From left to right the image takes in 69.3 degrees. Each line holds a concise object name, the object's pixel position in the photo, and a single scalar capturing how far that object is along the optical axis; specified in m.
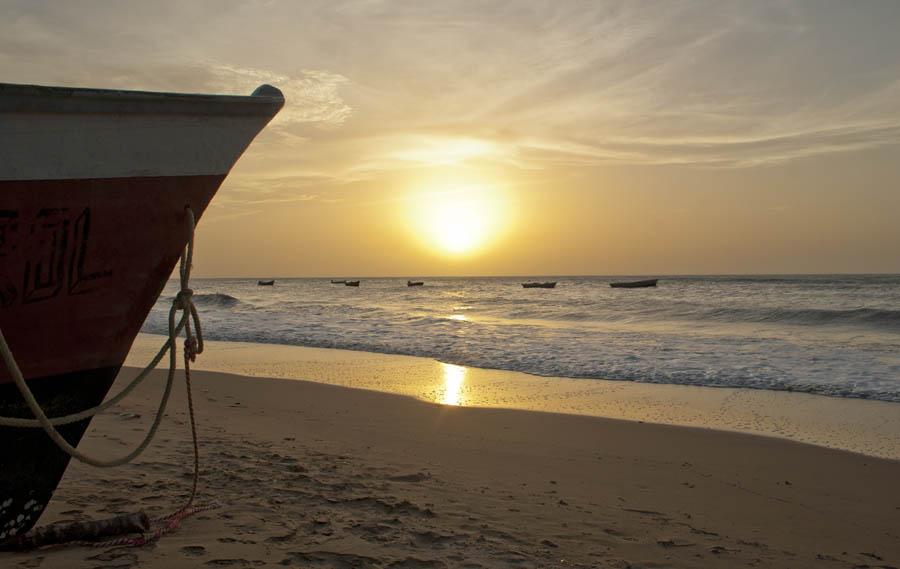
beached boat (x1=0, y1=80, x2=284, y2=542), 2.58
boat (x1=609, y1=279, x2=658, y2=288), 57.09
